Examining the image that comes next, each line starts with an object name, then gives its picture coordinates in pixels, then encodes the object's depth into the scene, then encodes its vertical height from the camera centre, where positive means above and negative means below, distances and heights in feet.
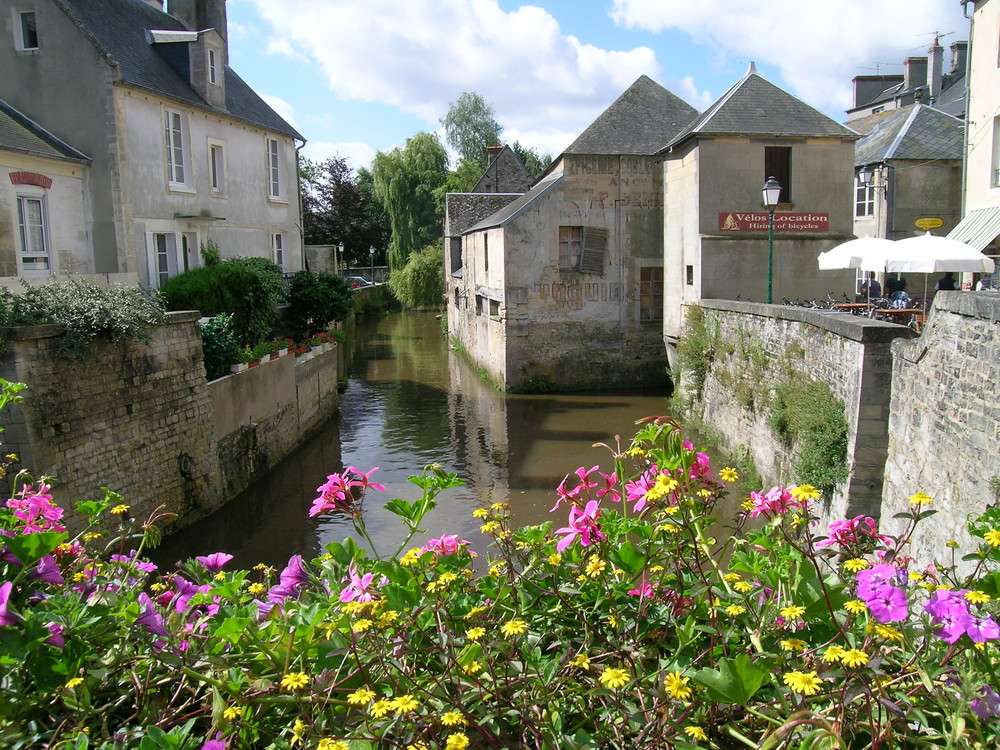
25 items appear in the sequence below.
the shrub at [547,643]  5.79 -2.83
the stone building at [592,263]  70.79 +2.30
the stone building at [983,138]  56.18 +10.31
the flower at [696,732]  5.56 -3.04
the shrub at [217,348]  44.73 -2.83
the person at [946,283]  51.21 -0.05
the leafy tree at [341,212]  175.94 +17.96
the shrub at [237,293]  51.03 +0.25
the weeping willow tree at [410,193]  149.28 +18.30
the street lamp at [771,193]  45.11 +5.14
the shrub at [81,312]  30.53 -0.48
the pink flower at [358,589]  6.96 -2.55
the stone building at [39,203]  45.32 +5.78
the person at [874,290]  60.75 -0.48
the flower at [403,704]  5.56 -2.83
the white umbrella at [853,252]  43.01 +1.71
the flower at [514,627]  6.35 -2.64
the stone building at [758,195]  57.16 +6.44
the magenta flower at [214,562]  9.13 -2.99
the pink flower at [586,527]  7.57 -2.21
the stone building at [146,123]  50.31 +11.98
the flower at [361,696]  5.66 -2.82
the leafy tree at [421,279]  137.80 +2.33
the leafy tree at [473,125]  191.62 +39.26
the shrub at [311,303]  65.72 -0.73
